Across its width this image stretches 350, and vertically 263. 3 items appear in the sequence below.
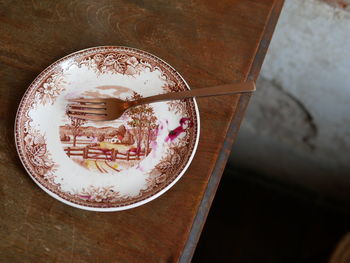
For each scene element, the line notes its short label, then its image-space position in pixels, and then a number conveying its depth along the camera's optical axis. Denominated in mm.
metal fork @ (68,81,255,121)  656
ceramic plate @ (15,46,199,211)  612
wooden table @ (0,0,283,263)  606
